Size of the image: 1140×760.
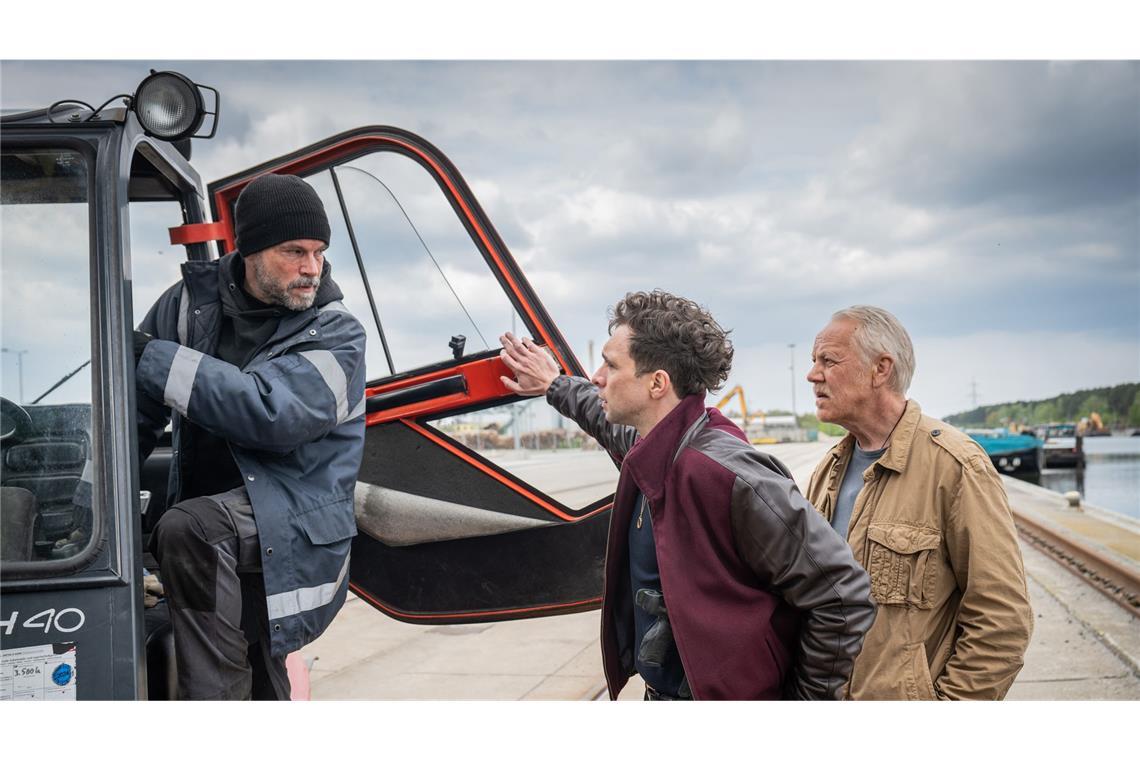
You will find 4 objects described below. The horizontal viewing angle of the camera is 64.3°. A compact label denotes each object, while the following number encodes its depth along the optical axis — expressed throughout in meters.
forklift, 2.77
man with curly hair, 1.66
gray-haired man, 1.79
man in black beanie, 1.94
